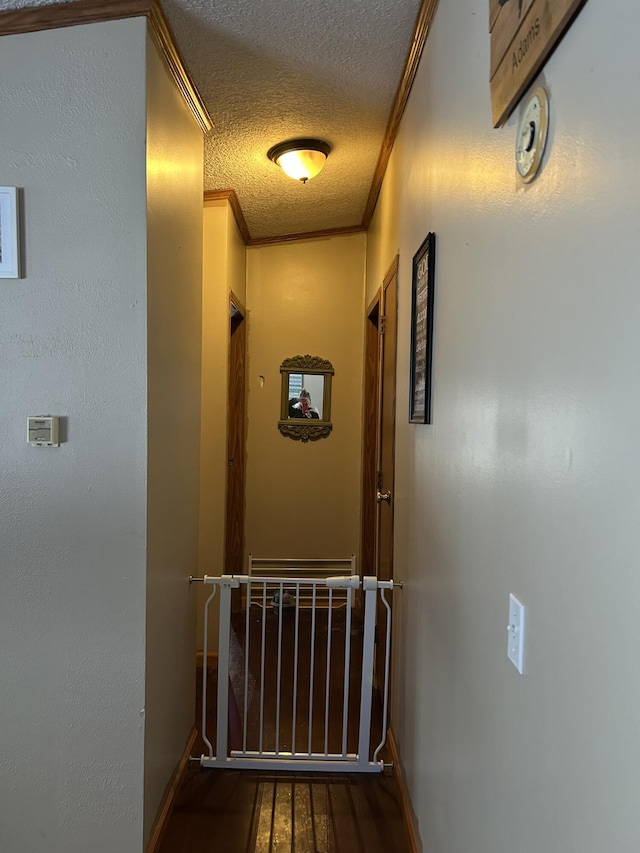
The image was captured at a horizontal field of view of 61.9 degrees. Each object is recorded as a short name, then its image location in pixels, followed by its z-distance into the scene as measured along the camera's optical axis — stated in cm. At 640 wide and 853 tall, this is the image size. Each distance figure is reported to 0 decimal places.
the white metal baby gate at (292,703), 207
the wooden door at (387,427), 251
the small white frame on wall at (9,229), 158
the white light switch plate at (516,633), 85
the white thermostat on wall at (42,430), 160
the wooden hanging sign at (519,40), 73
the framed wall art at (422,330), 163
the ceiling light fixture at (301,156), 247
